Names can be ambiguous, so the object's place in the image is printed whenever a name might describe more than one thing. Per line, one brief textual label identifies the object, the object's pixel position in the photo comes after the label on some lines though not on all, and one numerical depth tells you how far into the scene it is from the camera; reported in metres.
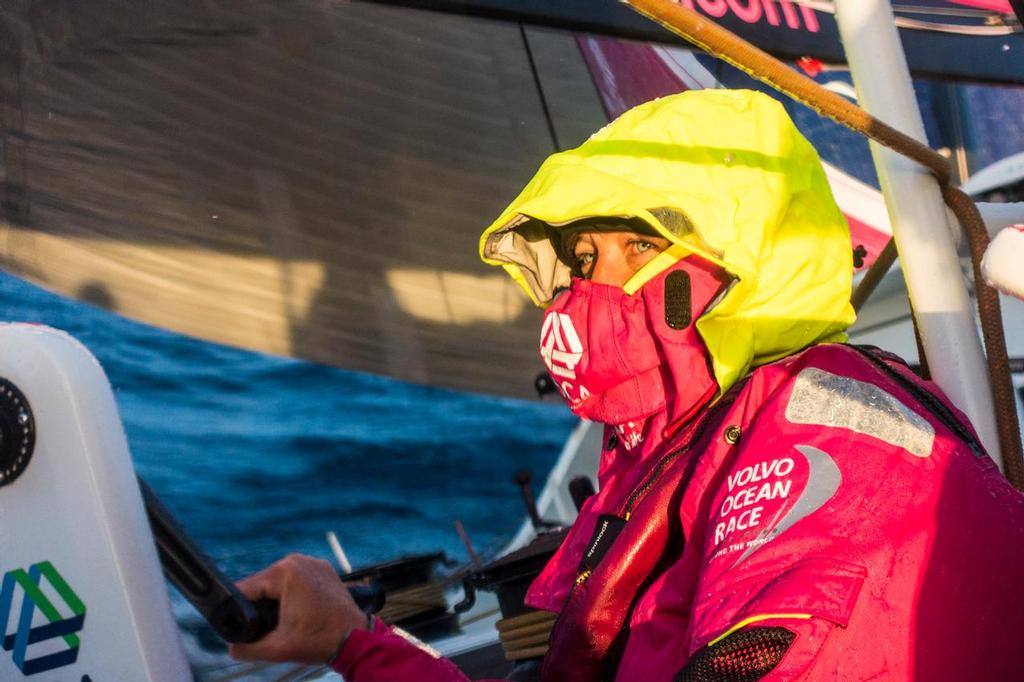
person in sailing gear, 1.20
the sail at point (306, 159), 3.78
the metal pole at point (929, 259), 1.71
